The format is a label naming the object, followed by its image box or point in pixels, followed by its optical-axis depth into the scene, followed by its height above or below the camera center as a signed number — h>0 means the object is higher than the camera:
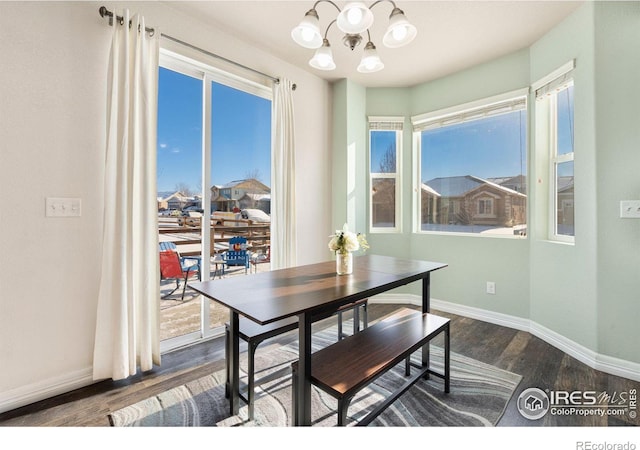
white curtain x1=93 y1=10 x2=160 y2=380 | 2.00 +0.09
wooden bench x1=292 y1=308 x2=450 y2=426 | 1.35 -0.68
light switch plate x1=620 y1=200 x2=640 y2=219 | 2.07 +0.13
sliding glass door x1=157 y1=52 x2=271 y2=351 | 2.51 +0.47
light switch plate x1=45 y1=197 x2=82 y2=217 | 1.86 +0.13
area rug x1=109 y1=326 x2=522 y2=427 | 1.67 -1.07
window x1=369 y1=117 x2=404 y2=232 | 3.89 +0.63
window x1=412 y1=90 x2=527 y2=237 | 3.08 +0.68
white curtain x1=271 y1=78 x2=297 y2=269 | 3.04 +0.48
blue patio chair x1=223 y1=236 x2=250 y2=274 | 2.98 -0.27
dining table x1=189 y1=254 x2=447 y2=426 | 1.36 -0.34
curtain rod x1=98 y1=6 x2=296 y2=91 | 2.00 +1.47
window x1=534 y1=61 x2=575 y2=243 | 2.58 +0.79
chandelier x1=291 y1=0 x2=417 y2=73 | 1.46 +1.04
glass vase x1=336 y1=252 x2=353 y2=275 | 1.97 -0.24
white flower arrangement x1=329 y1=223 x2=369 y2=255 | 1.94 -0.10
